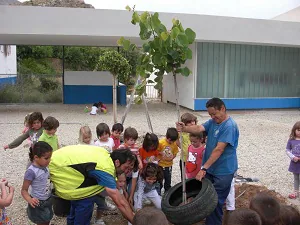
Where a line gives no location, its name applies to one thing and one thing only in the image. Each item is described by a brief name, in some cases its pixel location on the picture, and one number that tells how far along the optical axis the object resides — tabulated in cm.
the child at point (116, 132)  467
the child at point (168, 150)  418
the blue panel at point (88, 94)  1612
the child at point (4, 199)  259
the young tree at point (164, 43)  299
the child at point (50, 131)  419
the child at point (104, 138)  440
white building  1104
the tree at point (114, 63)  827
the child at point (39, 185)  297
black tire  302
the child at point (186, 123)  424
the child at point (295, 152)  466
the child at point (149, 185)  373
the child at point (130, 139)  416
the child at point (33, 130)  441
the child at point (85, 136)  450
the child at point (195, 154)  403
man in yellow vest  291
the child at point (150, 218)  196
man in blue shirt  320
